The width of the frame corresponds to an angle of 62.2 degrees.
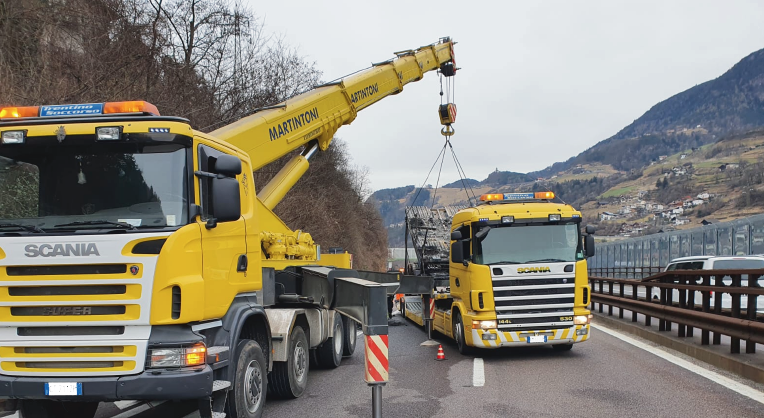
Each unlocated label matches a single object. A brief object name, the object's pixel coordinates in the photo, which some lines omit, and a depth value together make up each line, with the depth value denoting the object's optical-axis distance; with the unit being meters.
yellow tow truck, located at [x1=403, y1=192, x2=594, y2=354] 10.86
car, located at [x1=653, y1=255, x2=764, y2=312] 15.70
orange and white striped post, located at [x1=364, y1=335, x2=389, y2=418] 6.38
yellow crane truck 5.20
